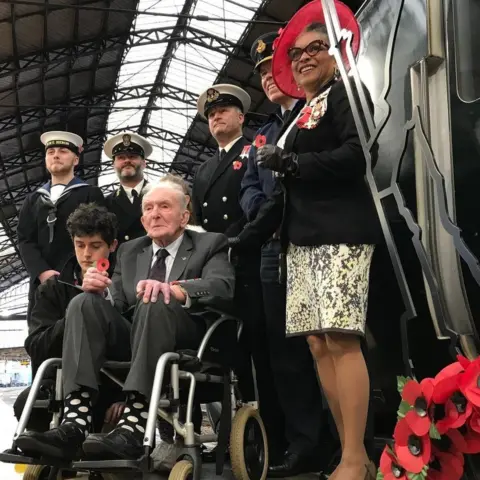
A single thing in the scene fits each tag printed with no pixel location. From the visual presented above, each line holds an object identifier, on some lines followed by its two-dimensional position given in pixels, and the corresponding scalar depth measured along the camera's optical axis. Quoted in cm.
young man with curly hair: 227
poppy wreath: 128
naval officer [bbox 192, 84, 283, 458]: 257
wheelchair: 183
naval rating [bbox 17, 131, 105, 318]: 299
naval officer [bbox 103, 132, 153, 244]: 317
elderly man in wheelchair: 184
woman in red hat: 179
